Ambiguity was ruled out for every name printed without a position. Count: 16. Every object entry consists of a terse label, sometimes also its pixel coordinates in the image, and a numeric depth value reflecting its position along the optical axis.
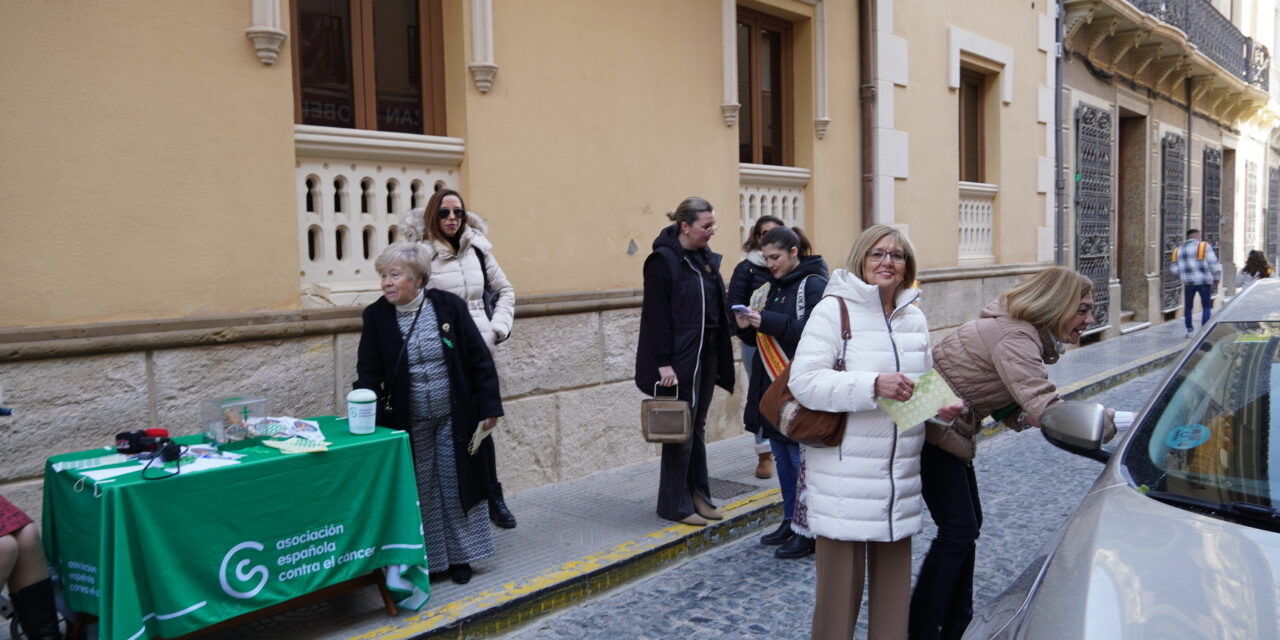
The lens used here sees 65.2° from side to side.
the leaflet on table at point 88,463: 3.69
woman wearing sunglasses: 5.27
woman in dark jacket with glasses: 5.45
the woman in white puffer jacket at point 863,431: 3.31
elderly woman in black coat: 4.53
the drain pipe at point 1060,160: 14.73
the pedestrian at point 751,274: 5.65
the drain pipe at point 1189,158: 21.56
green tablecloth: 3.37
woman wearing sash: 5.05
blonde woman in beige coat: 3.52
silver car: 2.01
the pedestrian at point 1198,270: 17.11
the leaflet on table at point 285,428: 4.11
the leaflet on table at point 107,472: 3.49
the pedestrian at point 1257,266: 20.05
